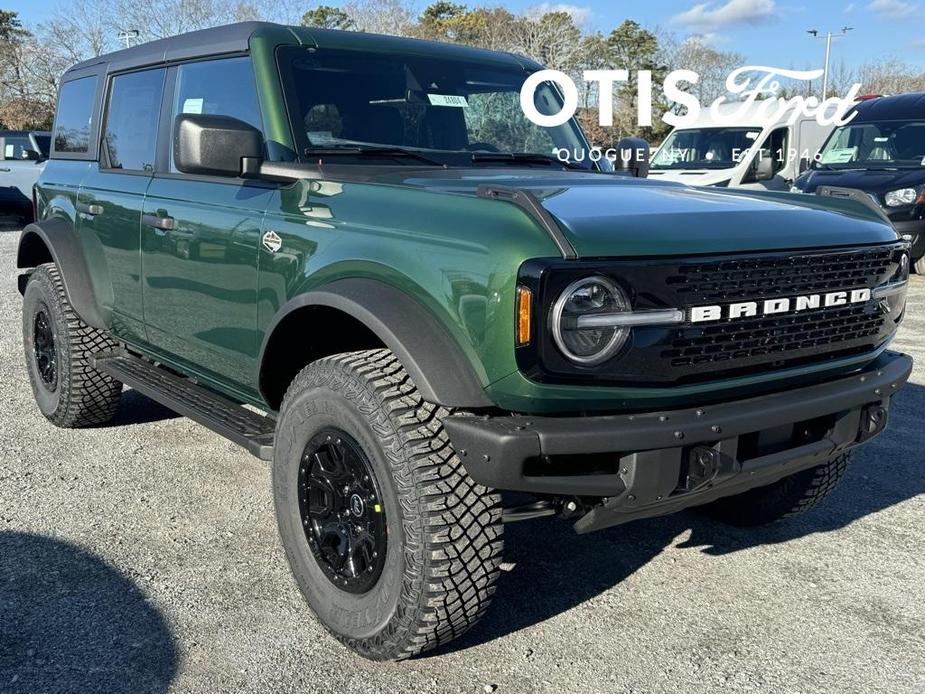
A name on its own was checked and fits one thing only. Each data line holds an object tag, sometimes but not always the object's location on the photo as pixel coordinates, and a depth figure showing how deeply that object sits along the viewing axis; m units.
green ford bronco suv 2.47
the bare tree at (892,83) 49.81
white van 13.66
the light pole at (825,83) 49.66
